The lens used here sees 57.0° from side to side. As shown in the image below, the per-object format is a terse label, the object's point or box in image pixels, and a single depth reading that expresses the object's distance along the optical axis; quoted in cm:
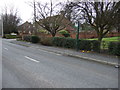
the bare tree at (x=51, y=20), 2003
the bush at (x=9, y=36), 3778
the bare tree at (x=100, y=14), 959
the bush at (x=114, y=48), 885
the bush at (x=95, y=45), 1042
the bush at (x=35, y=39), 1990
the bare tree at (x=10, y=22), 4478
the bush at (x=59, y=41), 1448
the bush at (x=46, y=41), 1659
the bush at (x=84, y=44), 1111
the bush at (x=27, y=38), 2236
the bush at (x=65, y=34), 2856
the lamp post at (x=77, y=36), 1185
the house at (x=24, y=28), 5209
